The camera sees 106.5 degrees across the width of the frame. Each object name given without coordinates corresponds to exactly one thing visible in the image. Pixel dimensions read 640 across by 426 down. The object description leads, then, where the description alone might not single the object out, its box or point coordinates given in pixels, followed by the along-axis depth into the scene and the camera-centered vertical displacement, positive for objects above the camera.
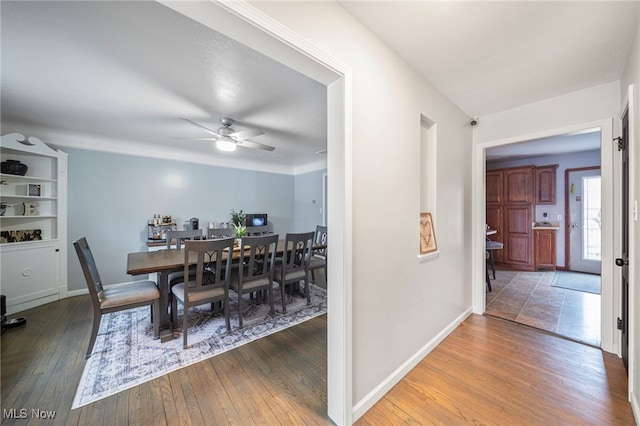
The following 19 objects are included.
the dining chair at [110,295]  2.12 -0.80
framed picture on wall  2.21 -0.21
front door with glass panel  4.86 -0.16
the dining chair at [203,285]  2.31 -0.76
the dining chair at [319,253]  3.68 -0.74
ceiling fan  3.12 +1.04
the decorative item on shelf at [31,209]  3.35 +0.06
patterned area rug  1.88 -1.30
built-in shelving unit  3.08 -0.17
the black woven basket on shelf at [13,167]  3.07 +0.61
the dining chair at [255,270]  2.74 -0.70
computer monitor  5.64 -0.14
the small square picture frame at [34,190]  3.36 +0.34
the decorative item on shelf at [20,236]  3.14 -0.30
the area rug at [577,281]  3.98 -1.25
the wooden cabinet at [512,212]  5.30 +0.02
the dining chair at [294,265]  3.09 -0.73
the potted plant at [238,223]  3.52 -0.19
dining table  2.30 -0.53
